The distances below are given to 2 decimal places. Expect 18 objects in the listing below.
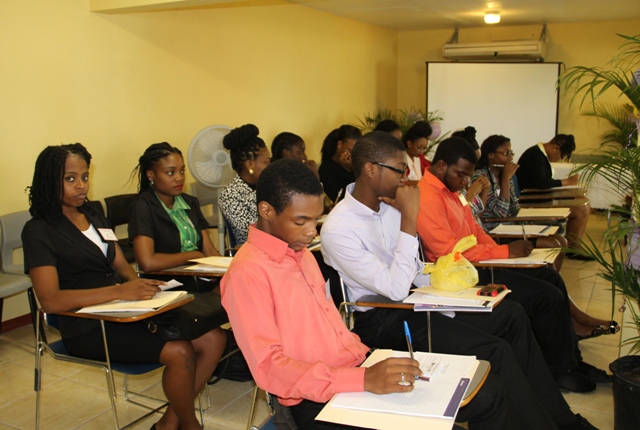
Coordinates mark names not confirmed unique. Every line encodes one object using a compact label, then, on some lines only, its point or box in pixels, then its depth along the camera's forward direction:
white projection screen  9.23
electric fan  4.66
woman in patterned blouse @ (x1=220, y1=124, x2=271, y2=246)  3.56
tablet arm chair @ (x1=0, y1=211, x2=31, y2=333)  3.80
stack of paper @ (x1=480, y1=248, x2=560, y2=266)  2.90
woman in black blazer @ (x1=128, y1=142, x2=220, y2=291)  3.07
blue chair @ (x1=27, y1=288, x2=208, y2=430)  2.46
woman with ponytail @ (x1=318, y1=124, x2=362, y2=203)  5.38
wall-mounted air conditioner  9.04
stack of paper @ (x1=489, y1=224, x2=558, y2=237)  3.65
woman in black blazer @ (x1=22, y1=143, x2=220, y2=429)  2.45
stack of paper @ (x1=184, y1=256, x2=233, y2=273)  2.90
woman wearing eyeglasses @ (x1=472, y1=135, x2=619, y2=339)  4.57
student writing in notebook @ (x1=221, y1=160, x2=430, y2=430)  1.62
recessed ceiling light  8.33
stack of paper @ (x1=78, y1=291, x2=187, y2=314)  2.33
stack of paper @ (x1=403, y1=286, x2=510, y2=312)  2.20
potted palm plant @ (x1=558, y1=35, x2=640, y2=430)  2.45
